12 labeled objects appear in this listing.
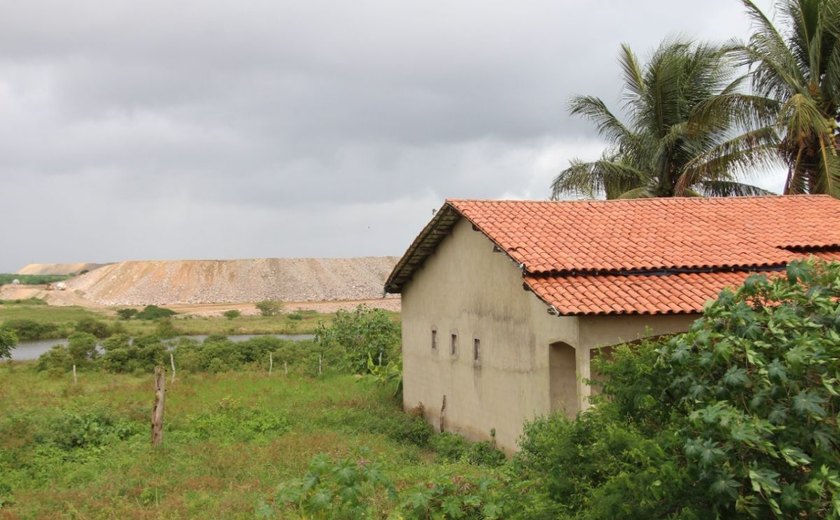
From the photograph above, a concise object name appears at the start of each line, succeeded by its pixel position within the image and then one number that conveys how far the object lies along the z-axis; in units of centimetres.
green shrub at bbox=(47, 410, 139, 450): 1638
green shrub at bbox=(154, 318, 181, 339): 5384
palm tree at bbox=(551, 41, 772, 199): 2223
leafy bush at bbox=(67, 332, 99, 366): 3413
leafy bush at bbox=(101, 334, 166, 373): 3388
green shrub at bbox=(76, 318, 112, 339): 5494
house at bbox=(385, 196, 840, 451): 1288
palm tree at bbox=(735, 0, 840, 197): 1920
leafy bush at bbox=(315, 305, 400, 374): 3139
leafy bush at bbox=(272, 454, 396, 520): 810
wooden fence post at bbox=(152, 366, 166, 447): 1611
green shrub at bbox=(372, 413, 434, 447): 1750
